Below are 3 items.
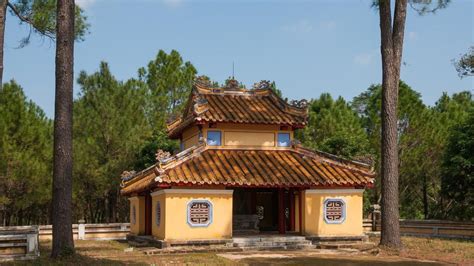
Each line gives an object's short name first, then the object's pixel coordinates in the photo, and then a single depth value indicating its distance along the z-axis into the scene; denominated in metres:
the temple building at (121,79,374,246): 19.39
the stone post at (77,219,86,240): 26.55
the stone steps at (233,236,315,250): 19.50
